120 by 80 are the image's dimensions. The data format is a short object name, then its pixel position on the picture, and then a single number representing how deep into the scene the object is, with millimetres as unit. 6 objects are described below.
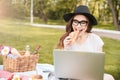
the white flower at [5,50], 2076
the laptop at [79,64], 1625
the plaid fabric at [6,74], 1875
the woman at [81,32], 2146
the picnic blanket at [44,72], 1957
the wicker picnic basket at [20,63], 2055
